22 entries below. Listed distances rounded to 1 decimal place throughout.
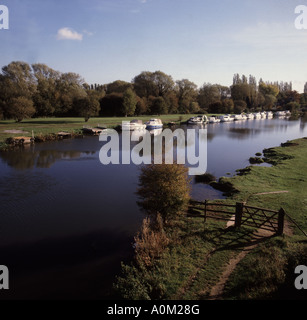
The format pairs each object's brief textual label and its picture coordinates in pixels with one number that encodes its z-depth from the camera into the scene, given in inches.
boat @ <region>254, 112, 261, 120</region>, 4503.2
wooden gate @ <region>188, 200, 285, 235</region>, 518.2
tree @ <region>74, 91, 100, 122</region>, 2610.7
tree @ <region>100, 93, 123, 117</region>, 3364.7
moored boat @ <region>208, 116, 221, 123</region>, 3484.3
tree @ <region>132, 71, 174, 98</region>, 4343.0
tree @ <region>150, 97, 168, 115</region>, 3592.5
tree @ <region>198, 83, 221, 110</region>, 5319.9
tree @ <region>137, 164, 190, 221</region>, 565.6
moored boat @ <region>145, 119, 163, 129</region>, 2615.7
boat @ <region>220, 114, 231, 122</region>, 3722.9
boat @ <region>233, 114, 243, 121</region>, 4058.6
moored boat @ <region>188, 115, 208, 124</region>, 3211.1
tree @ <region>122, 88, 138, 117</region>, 3152.1
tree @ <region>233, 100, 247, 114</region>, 5121.1
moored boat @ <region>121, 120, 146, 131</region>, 2427.4
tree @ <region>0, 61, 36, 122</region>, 2219.5
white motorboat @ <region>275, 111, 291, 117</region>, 5076.8
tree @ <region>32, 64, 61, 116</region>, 2792.8
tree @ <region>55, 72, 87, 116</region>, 2952.8
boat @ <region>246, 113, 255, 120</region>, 4331.2
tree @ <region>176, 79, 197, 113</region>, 4619.8
